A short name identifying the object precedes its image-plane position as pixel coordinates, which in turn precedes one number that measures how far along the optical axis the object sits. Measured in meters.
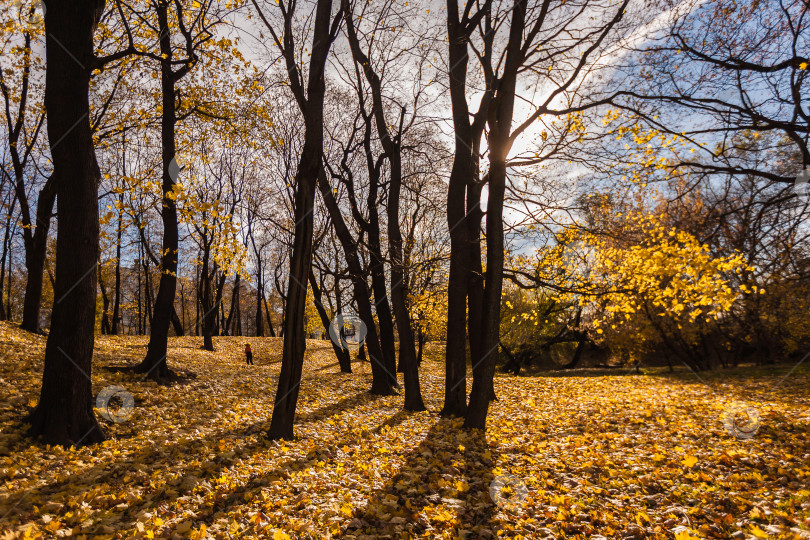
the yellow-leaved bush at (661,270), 7.61
